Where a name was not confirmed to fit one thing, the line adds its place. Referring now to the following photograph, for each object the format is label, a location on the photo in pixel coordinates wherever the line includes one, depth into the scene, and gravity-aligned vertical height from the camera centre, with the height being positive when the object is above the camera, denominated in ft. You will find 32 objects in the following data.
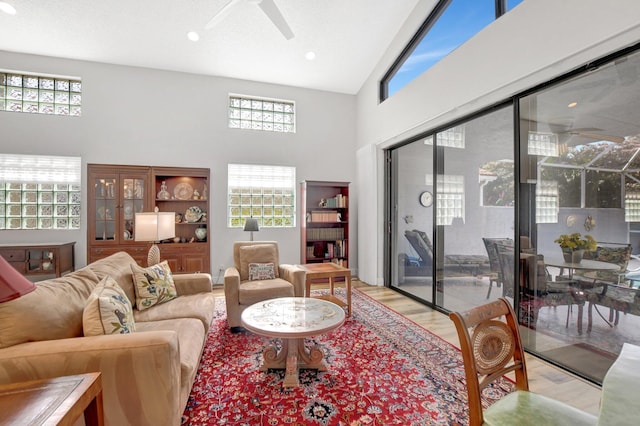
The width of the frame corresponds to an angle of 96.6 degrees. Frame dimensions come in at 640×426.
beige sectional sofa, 4.27 -2.20
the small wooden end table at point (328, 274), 11.30 -2.44
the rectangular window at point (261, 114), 17.38 +6.25
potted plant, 7.18 -0.81
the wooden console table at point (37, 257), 13.26 -2.05
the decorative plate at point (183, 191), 16.22 +1.30
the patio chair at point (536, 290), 7.55 -2.17
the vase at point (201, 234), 16.15 -1.14
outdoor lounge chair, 10.48 -1.82
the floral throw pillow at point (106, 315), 5.05 -1.86
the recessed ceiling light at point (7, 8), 11.33 +8.30
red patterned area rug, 5.84 -4.14
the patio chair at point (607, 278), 6.51 -1.55
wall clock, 12.92 +0.70
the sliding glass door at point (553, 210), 6.51 +0.10
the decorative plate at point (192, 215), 16.19 -0.07
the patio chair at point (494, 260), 9.62 -1.59
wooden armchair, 3.54 -2.11
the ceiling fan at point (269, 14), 9.29 +6.89
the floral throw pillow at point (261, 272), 11.72 -2.40
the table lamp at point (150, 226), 9.90 -0.44
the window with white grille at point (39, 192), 14.14 +1.13
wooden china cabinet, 14.62 +0.31
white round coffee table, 6.68 -2.70
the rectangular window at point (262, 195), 17.07 +1.17
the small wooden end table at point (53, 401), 2.99 -2.13
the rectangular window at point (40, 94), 14.34 +6.18
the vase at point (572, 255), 7.38 -1.09
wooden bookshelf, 17.56 -0.60
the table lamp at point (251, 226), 14.92 -0.64
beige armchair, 9.93 -2.57
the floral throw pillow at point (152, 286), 8.38 -2.21
